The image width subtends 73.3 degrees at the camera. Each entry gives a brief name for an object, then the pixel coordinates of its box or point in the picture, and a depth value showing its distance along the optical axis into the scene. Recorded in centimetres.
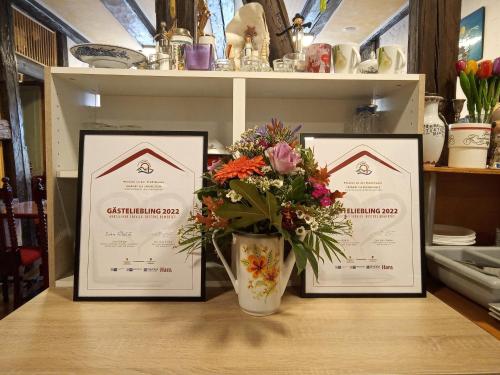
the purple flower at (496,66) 110
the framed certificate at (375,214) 95
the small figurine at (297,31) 122
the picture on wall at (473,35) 272
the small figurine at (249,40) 109
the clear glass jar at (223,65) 105
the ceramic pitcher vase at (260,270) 81
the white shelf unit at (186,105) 96
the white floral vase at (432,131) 109
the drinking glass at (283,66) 104
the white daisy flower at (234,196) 75
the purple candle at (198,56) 99
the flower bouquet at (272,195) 74
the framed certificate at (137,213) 92
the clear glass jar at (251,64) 103
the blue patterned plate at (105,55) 98
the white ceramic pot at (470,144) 107
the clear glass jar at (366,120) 117
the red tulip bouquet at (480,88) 114
